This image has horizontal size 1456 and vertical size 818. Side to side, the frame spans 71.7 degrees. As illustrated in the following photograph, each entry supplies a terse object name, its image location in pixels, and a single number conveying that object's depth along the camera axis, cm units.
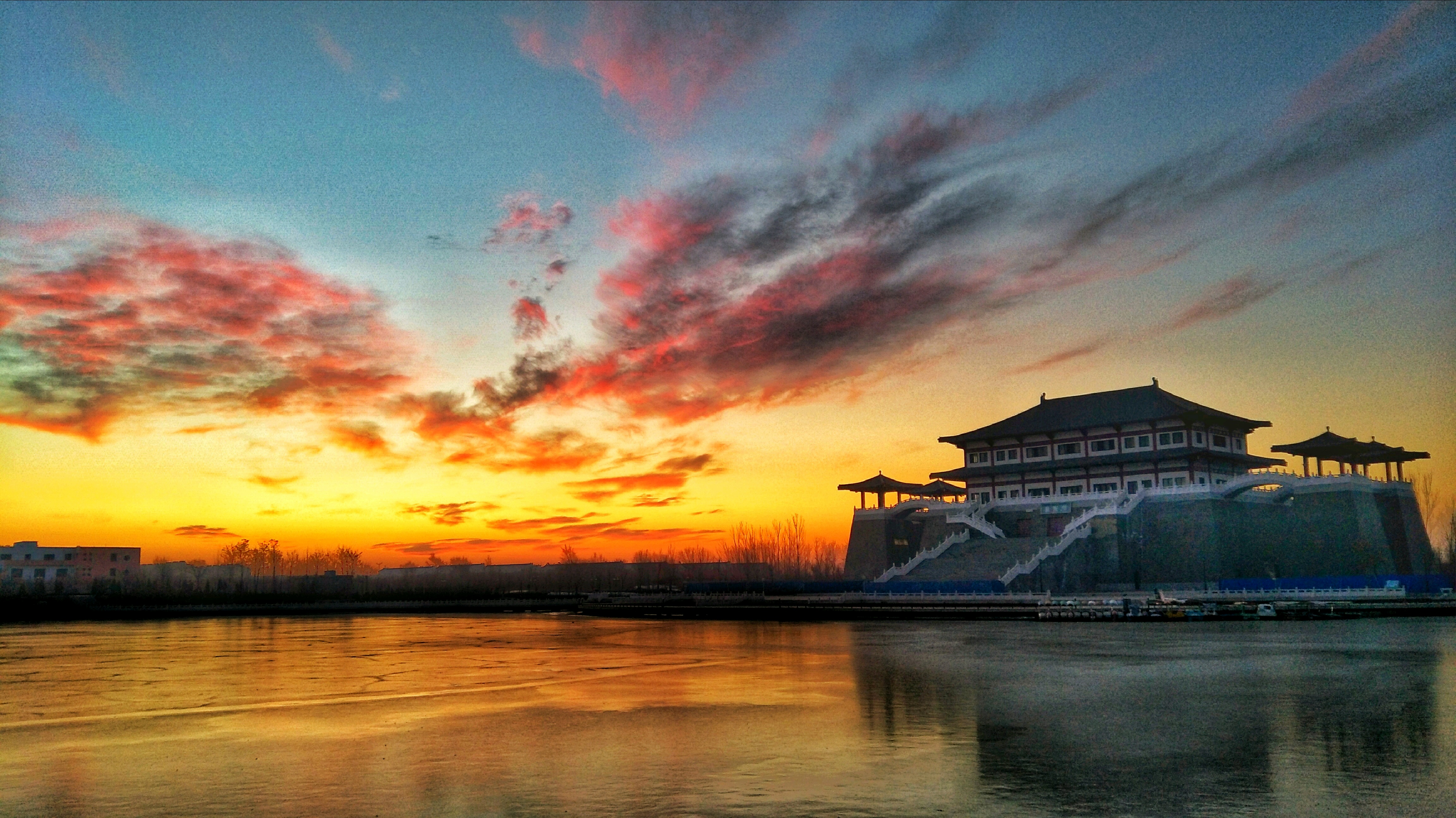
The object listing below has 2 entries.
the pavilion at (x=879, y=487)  8475
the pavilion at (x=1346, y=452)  6594
